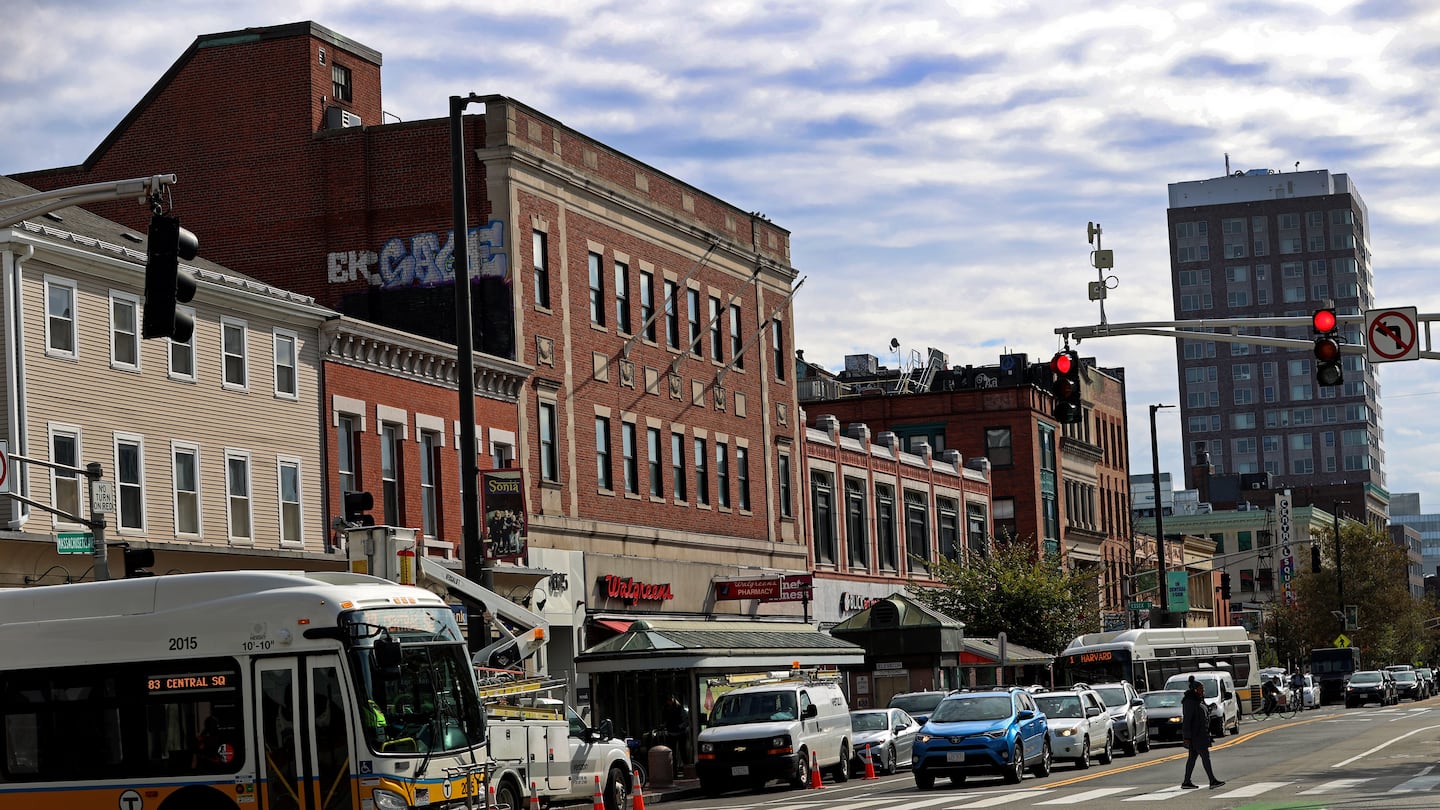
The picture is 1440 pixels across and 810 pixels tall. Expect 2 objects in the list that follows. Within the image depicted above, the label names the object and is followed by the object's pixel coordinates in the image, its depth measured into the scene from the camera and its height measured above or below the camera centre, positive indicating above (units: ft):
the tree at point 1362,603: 363.56 -10.42
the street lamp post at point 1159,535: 235.81 +2.80
